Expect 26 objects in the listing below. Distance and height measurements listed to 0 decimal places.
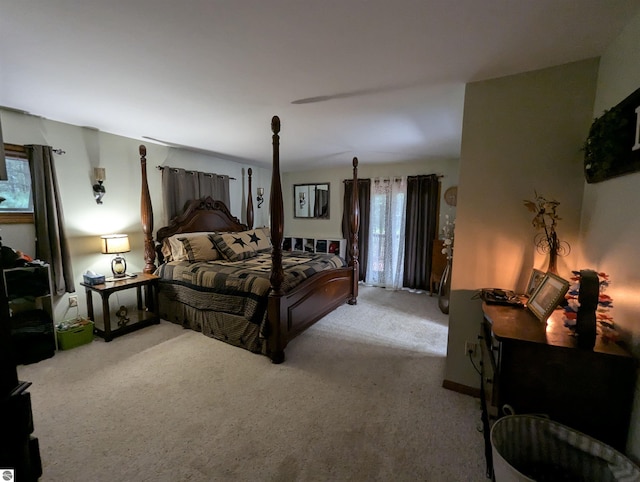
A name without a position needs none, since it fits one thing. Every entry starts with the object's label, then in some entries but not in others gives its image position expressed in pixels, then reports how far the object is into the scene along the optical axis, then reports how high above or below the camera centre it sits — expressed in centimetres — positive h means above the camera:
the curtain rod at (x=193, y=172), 386 +66
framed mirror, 566 +31
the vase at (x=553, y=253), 171 -22
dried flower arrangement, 172 -7
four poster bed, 256 -72
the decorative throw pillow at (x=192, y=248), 362 -47
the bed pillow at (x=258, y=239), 432 -40
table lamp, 310 -41
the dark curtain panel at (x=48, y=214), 268 -2
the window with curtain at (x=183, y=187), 396 +41
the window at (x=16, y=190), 257 +21
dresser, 115 -73
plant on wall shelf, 127 +37
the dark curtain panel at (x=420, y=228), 463 -21
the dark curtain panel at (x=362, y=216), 518 -1
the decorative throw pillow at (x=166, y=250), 375 -51
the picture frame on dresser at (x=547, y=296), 135 -42
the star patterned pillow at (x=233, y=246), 385 -47
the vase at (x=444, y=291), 377 -106
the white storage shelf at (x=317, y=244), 544 -62
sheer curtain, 496 -32
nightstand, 283 -107
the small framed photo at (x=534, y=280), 168 -41
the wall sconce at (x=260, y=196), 550 +39
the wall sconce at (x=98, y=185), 313 +33
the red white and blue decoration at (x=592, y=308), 117 -43
